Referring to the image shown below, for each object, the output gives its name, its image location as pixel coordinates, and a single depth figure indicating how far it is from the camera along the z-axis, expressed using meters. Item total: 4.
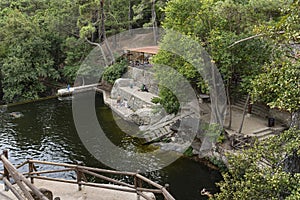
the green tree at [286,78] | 5.56
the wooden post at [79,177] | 7.42
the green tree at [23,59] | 26.73
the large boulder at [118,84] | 25.73
